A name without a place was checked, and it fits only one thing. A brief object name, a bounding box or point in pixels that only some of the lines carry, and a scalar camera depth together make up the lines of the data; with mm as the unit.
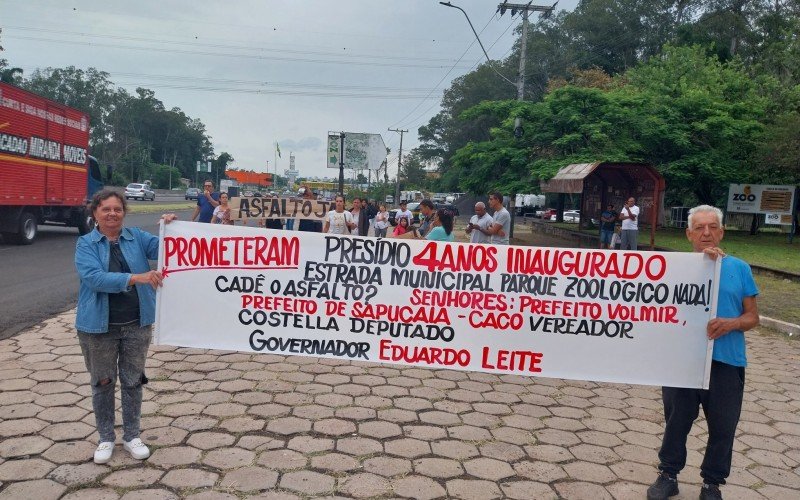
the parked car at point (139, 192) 50312
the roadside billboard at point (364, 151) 28297
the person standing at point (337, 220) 11422
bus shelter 16766
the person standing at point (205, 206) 12102
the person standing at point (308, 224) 12523
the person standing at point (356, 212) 14417
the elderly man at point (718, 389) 3246
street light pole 21788
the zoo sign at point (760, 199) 20859
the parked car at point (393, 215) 26422
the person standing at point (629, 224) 14617
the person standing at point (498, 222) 8938
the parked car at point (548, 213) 45206
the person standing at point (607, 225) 16344
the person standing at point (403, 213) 16906
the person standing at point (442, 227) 7191
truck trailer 13383
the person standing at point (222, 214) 11349
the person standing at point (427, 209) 9305
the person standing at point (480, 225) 9367
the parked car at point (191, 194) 58619
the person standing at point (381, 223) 17828
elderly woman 3381
